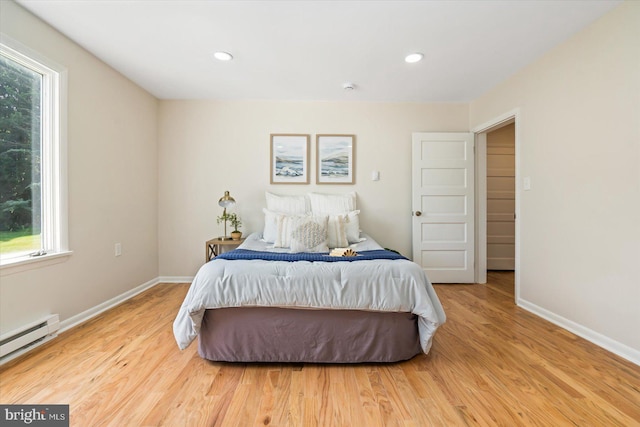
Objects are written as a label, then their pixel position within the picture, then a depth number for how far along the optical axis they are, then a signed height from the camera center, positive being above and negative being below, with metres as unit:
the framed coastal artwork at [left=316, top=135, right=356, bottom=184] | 3.66 +0.69
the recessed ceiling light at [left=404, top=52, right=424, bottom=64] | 2.51 +1.43
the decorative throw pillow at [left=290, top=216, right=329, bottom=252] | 2.58 -0.26
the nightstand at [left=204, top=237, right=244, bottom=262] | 3.25 -0.42
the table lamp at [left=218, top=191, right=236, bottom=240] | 3.32 +0.11
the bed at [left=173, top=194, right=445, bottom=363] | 1.68 -0.65
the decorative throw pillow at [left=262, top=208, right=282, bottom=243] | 3.03 -0.19
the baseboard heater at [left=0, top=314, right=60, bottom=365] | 1.77 -0.88
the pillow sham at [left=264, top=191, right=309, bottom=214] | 3.40 +0.08
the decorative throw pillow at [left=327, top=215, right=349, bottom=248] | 2.84 -0.23
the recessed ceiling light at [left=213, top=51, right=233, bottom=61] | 2.50 +1.43
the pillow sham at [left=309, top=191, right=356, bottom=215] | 3.41 +0.09
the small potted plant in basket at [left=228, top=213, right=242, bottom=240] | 3.40 -0.18
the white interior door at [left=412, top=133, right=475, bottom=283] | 3.60 +0.12
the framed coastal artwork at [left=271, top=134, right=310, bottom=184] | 3.65 +0.71
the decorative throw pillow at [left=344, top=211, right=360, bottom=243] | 3.07 -0.19
